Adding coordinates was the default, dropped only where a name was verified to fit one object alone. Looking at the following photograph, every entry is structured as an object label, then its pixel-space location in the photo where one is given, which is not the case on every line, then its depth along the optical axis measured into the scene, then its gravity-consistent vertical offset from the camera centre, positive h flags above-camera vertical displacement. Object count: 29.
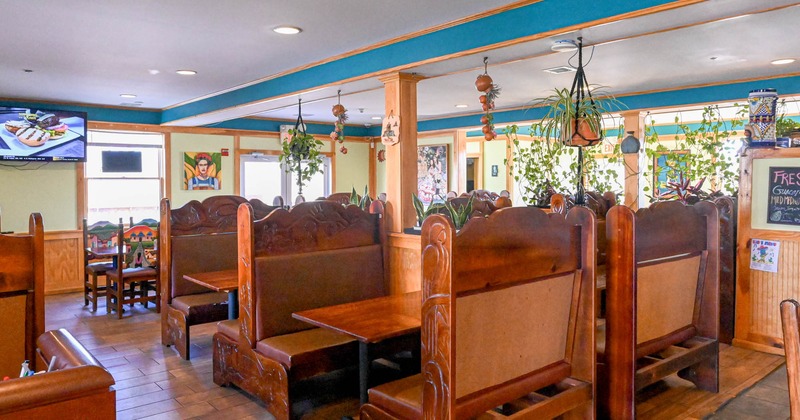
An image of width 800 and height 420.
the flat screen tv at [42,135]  6.64 +0.83
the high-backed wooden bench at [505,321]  1.96 -0.48
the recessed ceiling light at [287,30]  3.84 +1.20
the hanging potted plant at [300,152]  6.35 +0.56
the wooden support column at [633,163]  6.64 +0.42
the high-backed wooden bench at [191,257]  4.23 -0.46
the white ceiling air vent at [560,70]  5.44 +1.29
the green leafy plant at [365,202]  4.81 -0.03
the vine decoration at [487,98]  3.98 +0.75
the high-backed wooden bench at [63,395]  0.90 -0.33
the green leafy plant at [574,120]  3.41 +0.49
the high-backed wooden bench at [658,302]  2.71 -0.56
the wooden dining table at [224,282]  3.43 -0.53
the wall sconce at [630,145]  5.72 +0.55
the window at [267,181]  9.27 +0.33
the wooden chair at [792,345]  1.17 -0.32
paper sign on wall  3.89 -0.42
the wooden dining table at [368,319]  2.38 -0.56
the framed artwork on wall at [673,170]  6.04 +0.30
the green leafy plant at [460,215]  3.42 -0.10
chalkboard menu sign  3.78 +0.01
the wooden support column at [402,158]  4.09 +0.31
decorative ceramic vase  3.69 +0.57
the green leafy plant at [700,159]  5.45 +0.42
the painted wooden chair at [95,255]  5.84 -0.58
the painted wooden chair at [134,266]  5.48 -0.69
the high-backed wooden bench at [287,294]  3.01 -0.57
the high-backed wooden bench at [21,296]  1.86 -0.33
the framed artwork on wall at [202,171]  8.42 +0.46
